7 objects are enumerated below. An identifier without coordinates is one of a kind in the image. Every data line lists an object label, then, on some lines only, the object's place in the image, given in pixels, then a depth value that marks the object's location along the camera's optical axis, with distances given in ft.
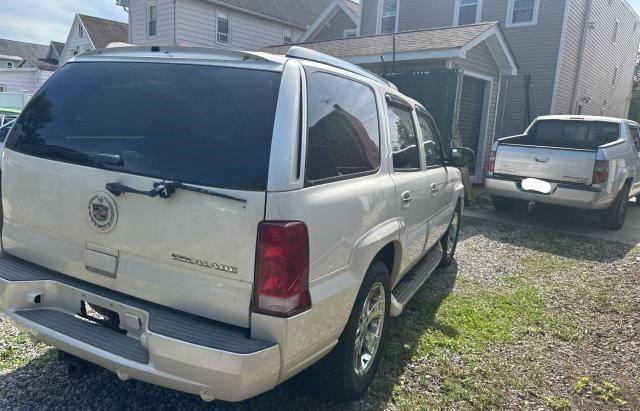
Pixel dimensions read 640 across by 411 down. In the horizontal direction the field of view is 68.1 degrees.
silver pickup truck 23.53
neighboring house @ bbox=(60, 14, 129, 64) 87.56
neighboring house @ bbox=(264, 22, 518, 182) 33.78
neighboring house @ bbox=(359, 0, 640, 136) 47.83
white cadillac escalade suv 6.68
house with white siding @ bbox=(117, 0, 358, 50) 64.90
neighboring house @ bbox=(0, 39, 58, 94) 102.24
